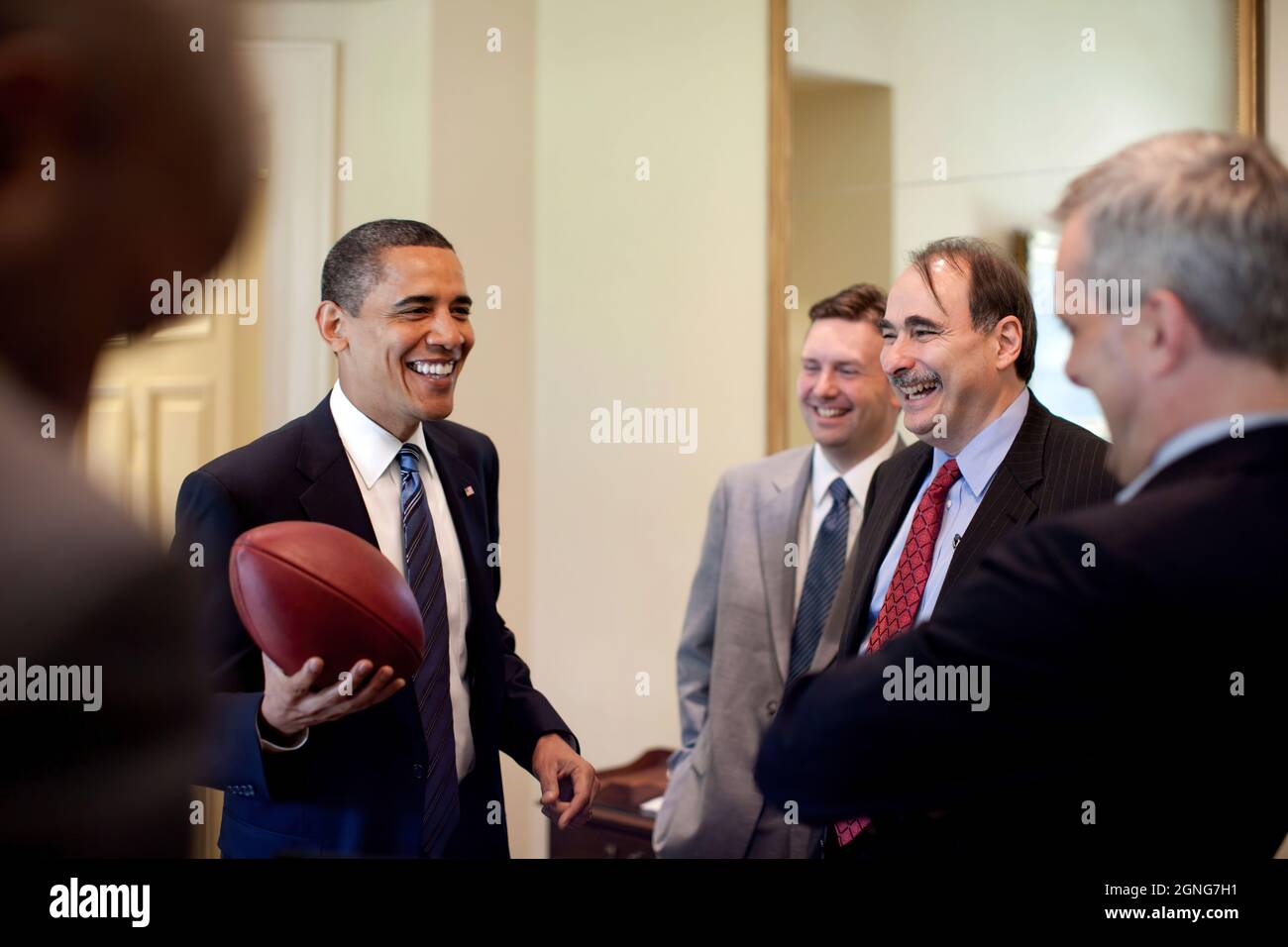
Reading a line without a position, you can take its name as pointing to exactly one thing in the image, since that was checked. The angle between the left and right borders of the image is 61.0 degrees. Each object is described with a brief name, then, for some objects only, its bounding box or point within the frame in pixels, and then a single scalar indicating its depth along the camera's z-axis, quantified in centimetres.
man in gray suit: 222
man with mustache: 171
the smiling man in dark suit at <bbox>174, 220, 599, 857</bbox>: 179
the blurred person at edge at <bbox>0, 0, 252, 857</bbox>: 46
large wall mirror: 239
